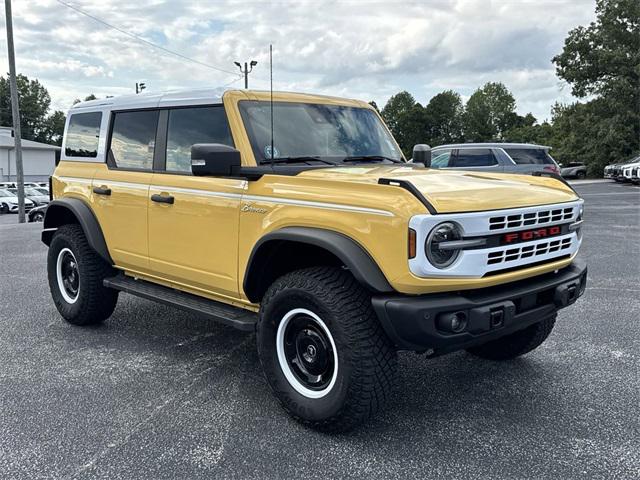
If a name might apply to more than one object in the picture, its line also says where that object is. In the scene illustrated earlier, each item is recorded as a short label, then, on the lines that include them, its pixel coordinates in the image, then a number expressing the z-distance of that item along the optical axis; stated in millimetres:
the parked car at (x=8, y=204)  30547
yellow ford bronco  2928
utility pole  19484
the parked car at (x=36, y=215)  20111
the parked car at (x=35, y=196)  30141
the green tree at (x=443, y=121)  84312
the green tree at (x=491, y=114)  85062
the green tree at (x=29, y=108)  82688
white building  50438
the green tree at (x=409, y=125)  84000
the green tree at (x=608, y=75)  34719
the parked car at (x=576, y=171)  38519
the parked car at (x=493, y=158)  13930
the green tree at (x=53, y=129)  85312
